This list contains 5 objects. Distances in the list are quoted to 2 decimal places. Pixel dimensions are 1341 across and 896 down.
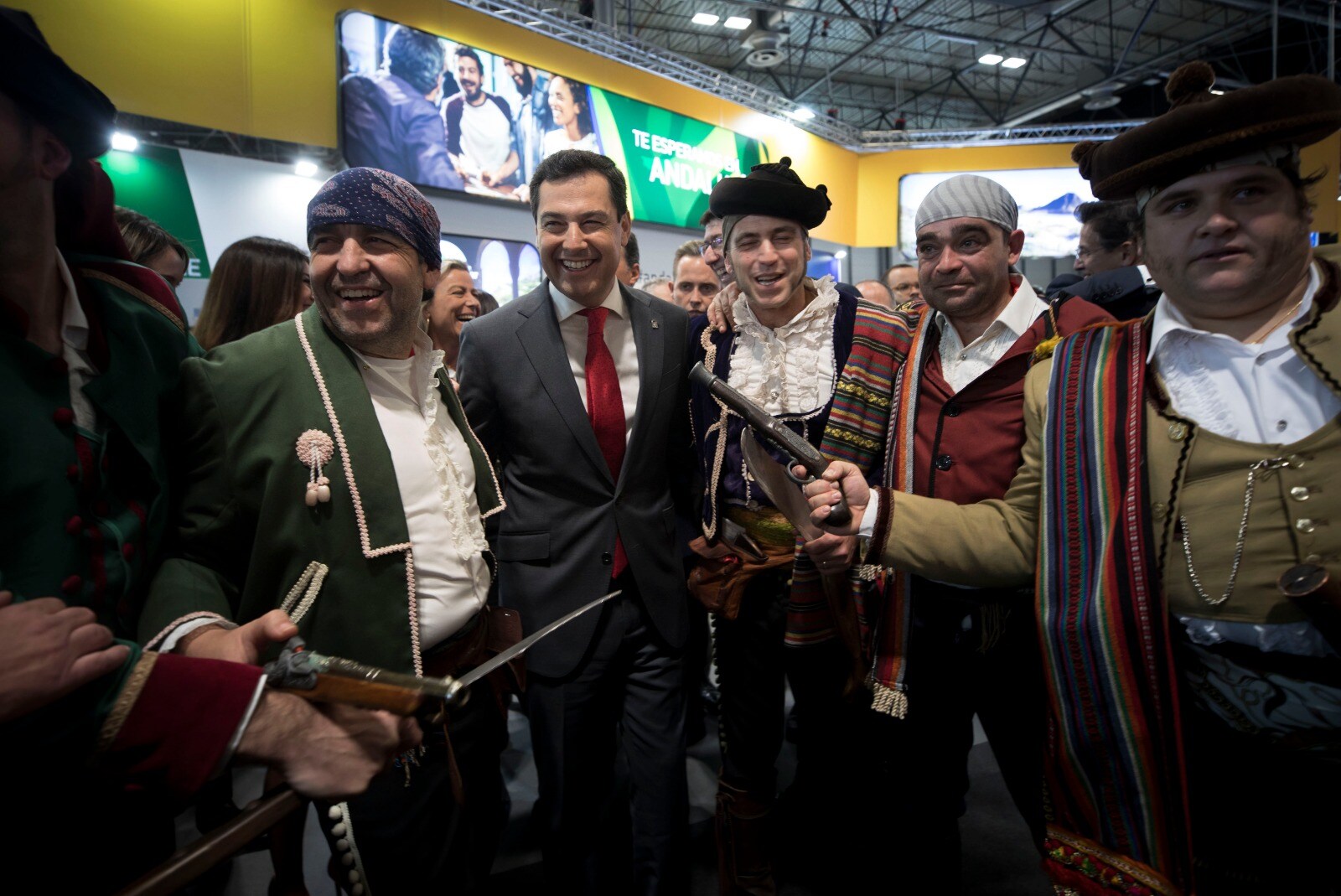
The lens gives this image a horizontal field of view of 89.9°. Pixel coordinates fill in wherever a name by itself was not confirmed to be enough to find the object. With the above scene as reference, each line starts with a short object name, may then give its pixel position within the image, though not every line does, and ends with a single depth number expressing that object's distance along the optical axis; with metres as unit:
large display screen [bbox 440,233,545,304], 6.43
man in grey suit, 2.07
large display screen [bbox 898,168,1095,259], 11.45
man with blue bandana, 1.37
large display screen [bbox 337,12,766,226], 5.50
